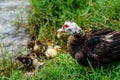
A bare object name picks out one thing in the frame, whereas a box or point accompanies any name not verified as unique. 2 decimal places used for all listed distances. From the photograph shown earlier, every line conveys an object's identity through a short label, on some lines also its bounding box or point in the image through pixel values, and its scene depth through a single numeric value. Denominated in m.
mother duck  4.38
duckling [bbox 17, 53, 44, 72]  4.96
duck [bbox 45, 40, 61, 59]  5.07
